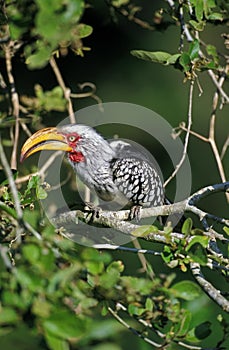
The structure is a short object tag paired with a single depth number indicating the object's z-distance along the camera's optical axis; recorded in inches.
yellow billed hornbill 253.0
